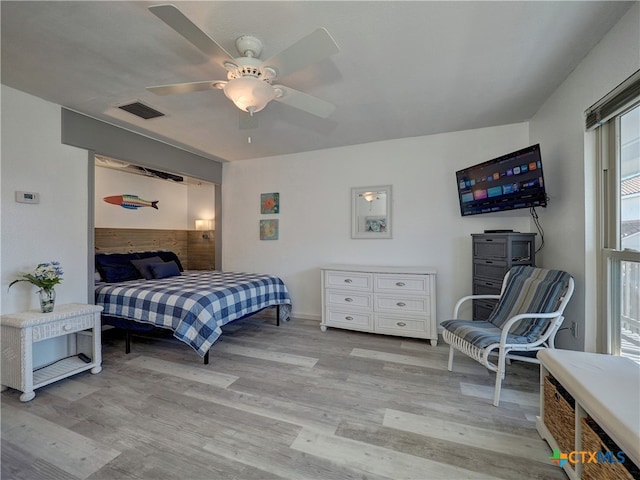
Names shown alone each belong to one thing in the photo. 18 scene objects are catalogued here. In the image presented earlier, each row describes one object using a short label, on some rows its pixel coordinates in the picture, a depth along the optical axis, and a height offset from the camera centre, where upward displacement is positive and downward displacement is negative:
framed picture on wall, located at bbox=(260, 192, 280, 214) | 4.27 +0.58
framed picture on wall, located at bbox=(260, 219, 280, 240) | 4.28 +0.16
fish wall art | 4.48 +0.65
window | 1.68 +0.07
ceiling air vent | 2.62 +1.28
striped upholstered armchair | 1.94 -0.66
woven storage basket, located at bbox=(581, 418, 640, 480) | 0.98 -0.84
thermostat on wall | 2.34 +0.37
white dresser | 3.10 -0.73
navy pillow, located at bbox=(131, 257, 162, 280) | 3.78 -0.39
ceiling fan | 1.36 +1.00
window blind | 1.55 +0.87
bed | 2.60 -0.62
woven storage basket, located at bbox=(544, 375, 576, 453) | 1.35 -0.93
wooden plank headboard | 4.30 -0.03
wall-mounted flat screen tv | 2.36 +0.54
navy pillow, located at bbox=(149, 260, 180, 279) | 3.81 -0.43
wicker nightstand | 2.04 -0.86
